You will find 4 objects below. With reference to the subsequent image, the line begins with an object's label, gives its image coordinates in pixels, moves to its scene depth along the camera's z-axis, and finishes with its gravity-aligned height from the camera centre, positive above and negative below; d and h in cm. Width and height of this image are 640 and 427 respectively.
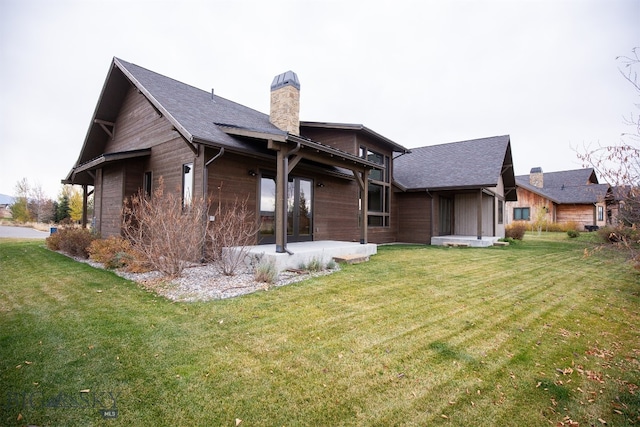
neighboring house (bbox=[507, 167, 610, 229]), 2589 +165
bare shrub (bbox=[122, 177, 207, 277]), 571 -40
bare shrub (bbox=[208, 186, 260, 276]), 629 -44
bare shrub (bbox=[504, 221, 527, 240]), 1695 -56
